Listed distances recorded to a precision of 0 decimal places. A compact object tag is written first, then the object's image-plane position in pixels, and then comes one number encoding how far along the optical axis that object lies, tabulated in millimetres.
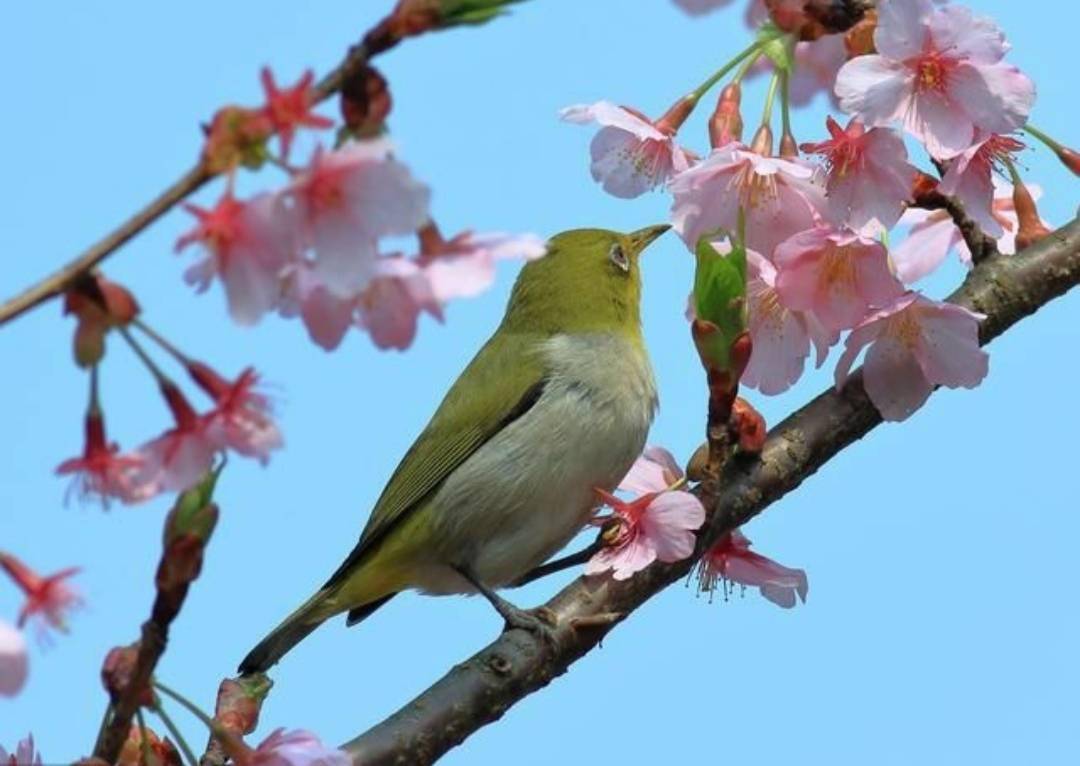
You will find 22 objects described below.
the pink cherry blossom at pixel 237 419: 5254
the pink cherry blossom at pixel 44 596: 5016
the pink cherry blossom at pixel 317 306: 4949
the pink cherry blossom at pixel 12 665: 4641
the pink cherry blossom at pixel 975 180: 8695
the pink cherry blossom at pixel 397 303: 5195
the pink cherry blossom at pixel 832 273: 8383
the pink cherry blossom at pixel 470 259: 5129
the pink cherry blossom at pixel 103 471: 5277
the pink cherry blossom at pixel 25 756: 5805
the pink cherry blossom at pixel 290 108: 4625
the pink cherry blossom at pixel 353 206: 4730
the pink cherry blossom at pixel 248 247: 4848
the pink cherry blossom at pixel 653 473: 9141
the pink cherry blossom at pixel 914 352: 8469
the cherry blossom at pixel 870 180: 8398
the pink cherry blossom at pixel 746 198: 8555
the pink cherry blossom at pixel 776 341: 8867
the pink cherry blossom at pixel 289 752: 6273
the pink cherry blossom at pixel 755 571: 8969
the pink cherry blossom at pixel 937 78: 8250
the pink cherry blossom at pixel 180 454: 5270
